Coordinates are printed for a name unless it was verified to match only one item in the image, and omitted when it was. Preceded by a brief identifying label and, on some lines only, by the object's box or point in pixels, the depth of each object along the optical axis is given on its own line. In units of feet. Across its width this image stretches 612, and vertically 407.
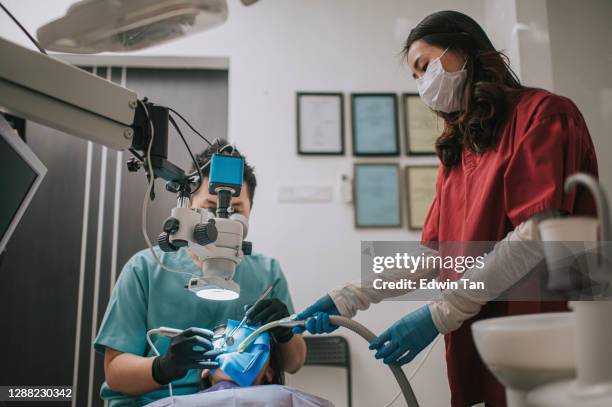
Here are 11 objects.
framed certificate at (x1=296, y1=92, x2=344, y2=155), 8.29
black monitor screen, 3.09
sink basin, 1.61
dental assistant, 3.32
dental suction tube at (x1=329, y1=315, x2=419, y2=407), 4.06
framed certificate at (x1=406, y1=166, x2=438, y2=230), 8.17
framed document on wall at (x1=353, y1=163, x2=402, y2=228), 8.14
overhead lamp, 3.12
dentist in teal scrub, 4.65
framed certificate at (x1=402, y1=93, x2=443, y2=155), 8.43
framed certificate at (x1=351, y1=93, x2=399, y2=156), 8.37
